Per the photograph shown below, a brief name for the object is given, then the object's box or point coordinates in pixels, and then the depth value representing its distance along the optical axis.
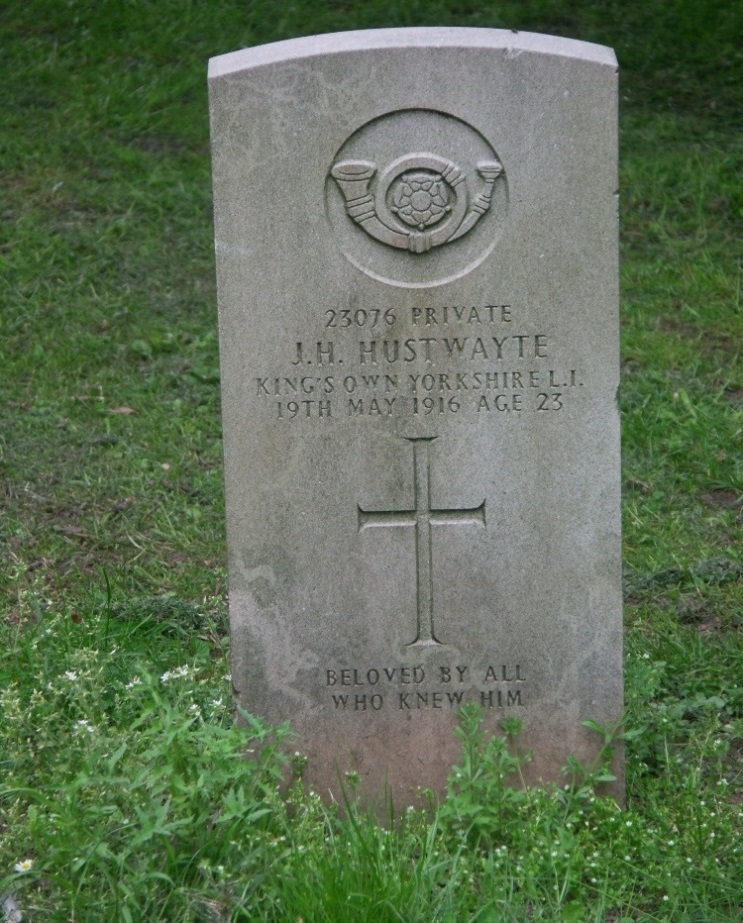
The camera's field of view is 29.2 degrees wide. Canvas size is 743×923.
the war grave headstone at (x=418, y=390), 3.35
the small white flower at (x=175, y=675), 3.67
